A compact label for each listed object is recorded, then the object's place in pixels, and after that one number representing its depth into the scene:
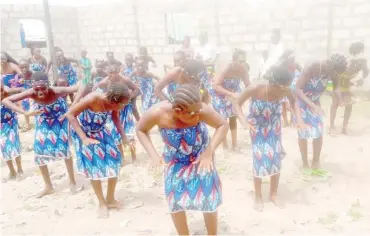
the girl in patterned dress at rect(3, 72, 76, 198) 4.66
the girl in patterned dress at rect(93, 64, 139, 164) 5.18
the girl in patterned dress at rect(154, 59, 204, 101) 4.65
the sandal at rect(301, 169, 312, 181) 5.10
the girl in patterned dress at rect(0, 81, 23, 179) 5.38
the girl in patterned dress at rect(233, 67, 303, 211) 3.91
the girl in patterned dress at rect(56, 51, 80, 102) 9.38
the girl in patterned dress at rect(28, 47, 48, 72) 8.91
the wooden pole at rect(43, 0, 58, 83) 8.95
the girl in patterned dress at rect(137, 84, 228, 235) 2.94
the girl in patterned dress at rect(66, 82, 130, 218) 3.98
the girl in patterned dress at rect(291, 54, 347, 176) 4.67
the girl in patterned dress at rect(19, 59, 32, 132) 7.26
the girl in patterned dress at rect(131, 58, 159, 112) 7.50
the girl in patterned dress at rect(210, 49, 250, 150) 5.62
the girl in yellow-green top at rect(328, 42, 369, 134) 6.73
